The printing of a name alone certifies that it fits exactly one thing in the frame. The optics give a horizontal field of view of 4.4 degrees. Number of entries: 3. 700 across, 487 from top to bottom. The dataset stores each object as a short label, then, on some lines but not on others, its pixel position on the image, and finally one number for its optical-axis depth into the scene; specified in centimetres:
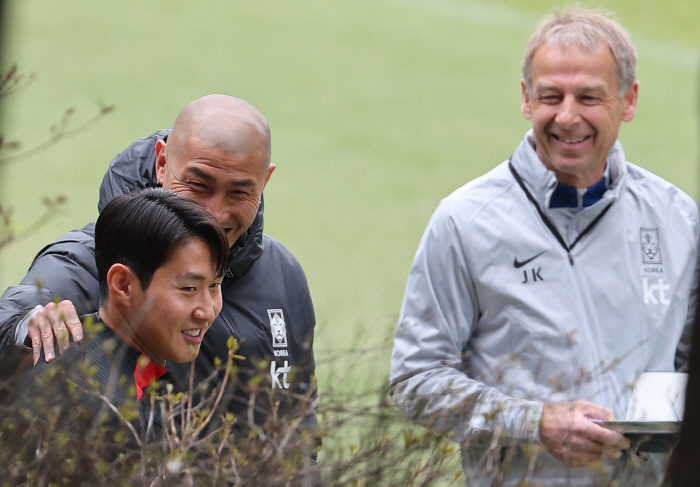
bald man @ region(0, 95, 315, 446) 1312
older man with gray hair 1331
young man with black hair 1300
